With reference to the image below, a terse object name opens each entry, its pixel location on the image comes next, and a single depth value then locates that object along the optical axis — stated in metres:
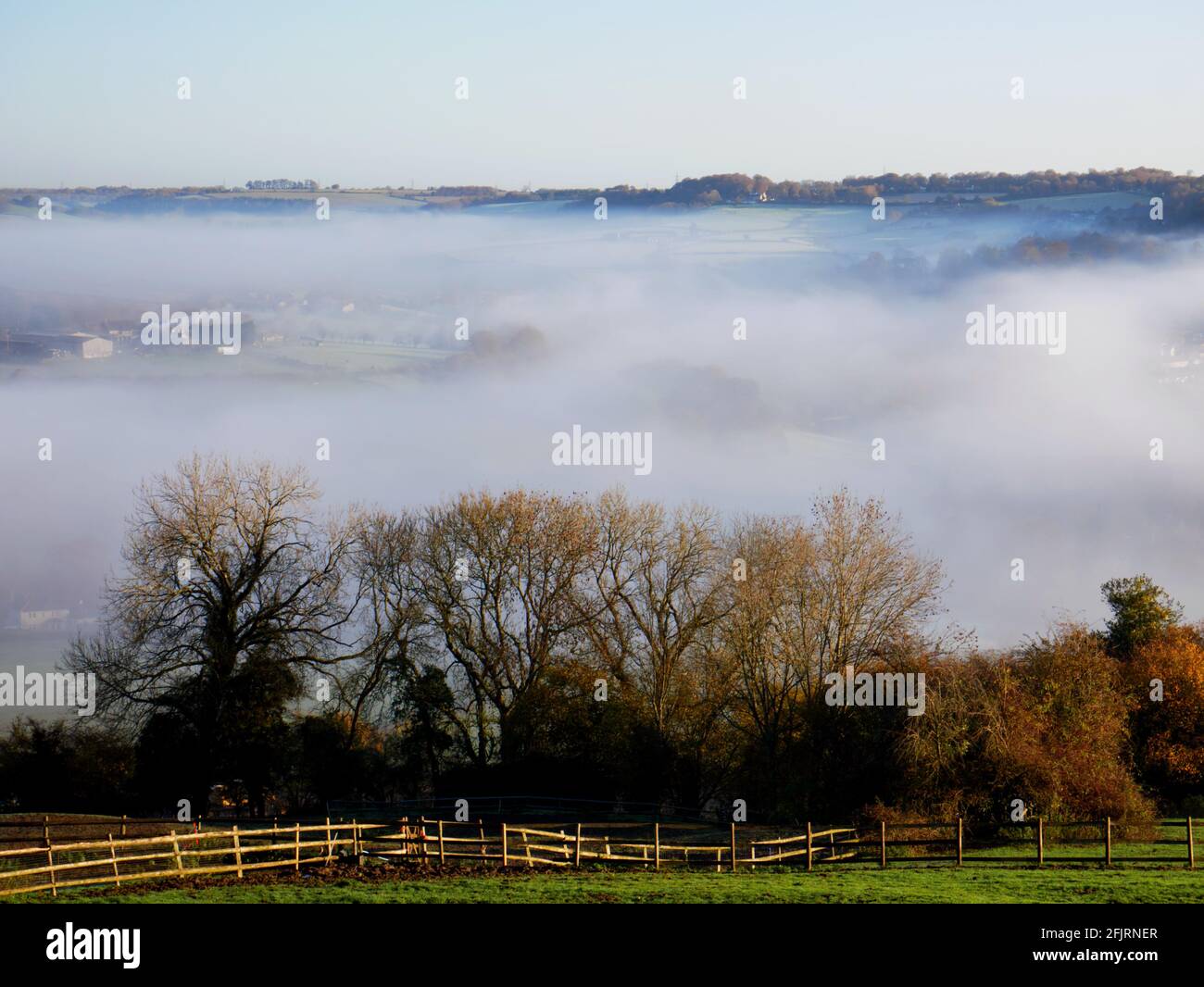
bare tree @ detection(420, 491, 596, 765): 63.69
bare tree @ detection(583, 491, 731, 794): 61.22
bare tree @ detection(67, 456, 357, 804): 59.44
